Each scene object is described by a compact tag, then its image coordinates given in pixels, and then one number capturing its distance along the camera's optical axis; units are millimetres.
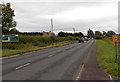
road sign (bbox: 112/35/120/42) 13816
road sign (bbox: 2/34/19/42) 34562
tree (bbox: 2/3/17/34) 46588
